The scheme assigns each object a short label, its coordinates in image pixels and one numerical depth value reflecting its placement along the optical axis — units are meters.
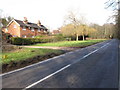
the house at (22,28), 45.11
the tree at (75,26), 52.00
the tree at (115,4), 13.64
